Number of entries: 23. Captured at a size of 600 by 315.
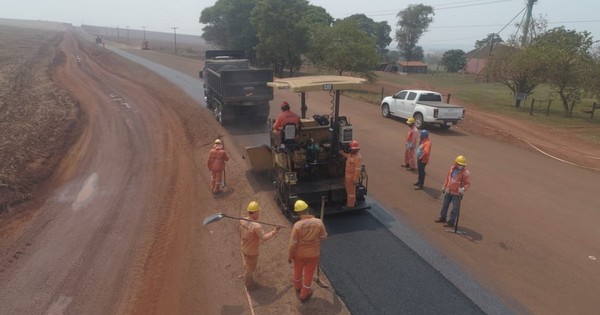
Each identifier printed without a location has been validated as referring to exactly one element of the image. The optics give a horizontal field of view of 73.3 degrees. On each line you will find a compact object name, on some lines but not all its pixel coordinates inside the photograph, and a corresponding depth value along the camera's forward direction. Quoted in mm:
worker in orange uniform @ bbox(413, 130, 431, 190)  10180
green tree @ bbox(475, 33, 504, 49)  82962
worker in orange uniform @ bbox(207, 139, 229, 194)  10102
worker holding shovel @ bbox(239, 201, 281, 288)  6090
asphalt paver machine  8445
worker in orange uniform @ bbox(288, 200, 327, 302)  5719
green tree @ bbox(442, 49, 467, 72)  70000
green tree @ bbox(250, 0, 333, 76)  35781
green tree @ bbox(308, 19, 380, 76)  31641
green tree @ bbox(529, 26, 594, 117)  23344
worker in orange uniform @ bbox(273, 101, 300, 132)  8875
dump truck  16000
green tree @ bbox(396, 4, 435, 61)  80656
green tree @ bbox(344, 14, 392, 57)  87688
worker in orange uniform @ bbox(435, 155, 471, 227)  8172
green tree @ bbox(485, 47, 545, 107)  25156
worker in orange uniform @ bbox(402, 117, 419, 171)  11906
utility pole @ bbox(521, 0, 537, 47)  30347
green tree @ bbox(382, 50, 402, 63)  82950
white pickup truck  17219
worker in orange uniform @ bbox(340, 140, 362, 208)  8172
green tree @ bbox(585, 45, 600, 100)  22625
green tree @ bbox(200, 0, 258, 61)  44884
